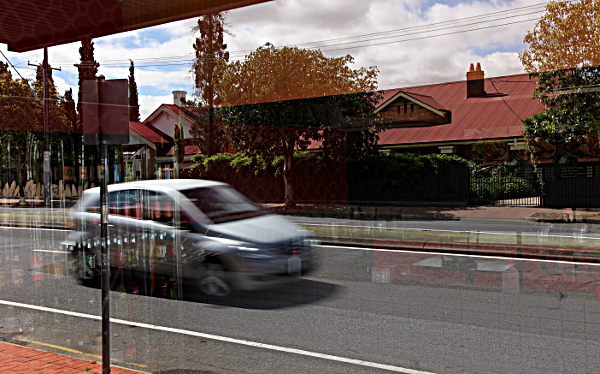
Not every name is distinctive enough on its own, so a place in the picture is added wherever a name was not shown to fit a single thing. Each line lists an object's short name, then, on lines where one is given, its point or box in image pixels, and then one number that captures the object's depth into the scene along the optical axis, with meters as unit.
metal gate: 19.88
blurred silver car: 5.16
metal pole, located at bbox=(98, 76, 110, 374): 3.40
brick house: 15.23
